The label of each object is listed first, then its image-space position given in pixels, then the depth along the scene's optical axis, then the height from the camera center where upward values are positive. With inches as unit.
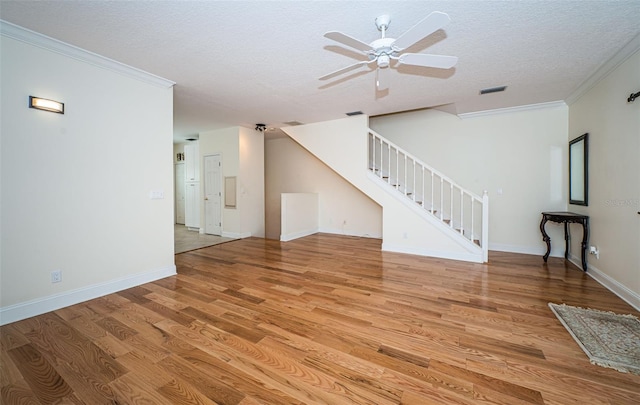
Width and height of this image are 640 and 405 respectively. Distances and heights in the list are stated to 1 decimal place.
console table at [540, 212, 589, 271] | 145.1 -19.9
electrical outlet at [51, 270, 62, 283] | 104.7 -34.6
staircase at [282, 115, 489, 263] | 178.9 -2.7
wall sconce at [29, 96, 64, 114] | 98.7 +36.7
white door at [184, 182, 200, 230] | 297.0 -14.1
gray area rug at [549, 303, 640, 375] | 71.9 -48.2
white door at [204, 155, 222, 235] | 262.1 -0.3
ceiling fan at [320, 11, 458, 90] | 73.6 +51.0
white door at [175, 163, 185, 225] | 343.6 +2.6
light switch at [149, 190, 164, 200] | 136.7 -0.3
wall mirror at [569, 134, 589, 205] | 148.1 +14.0
